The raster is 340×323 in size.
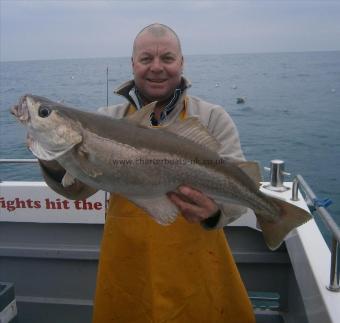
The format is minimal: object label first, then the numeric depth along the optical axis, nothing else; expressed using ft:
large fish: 8.57
